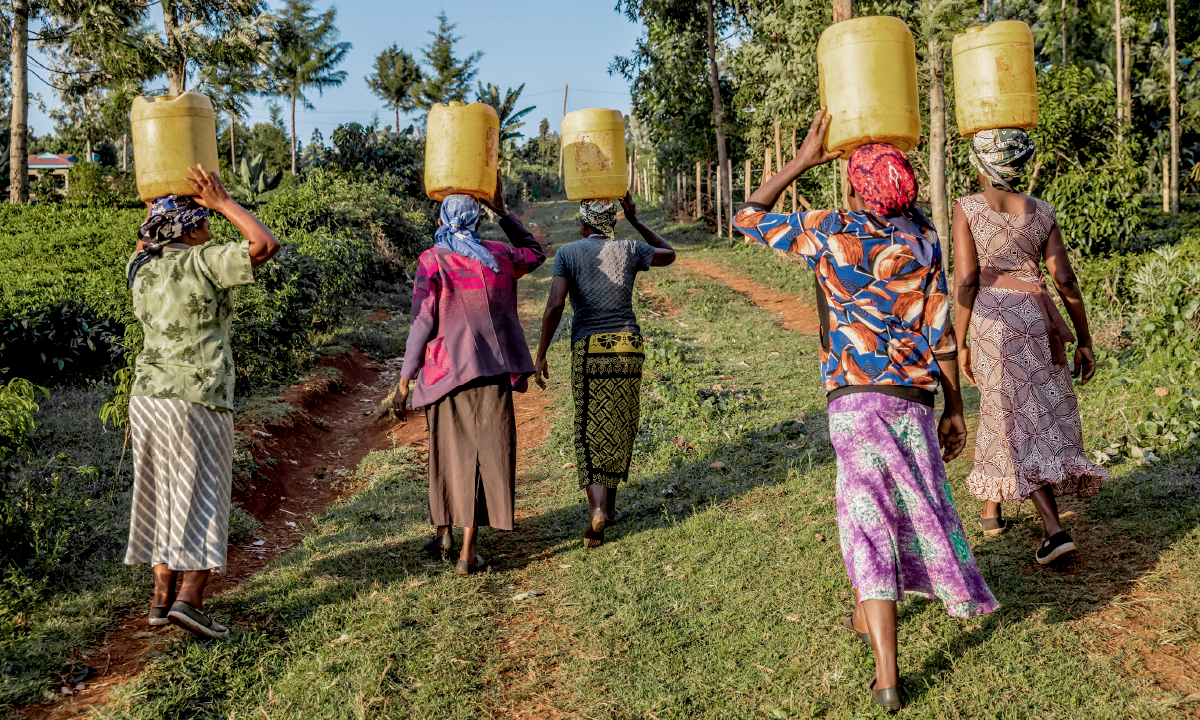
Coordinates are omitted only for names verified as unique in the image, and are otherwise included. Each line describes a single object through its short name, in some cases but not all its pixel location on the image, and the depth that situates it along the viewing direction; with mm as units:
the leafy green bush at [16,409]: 4000
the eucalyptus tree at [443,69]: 44031
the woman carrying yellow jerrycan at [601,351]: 4793
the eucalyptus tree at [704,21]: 20969
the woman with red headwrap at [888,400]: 2885
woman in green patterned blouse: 3442
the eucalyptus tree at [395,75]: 45750
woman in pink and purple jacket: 4355
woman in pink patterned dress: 3977
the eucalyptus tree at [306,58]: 36594
